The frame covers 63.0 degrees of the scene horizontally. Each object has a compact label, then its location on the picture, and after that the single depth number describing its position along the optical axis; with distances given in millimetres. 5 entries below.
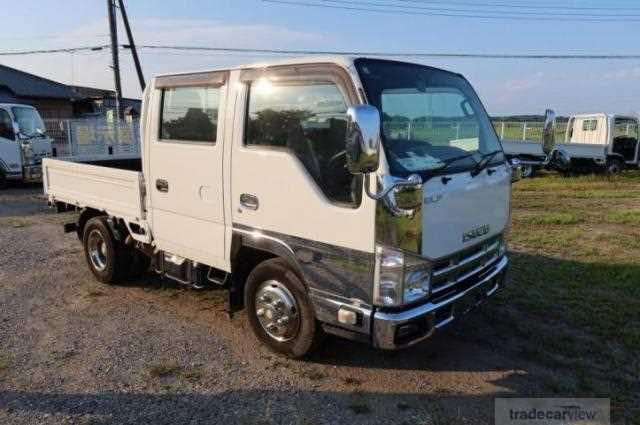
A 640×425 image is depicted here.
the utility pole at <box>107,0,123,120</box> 19312
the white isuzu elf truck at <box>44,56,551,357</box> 3250
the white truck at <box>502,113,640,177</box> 16688
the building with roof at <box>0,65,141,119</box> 29384
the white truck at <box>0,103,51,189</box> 13547
